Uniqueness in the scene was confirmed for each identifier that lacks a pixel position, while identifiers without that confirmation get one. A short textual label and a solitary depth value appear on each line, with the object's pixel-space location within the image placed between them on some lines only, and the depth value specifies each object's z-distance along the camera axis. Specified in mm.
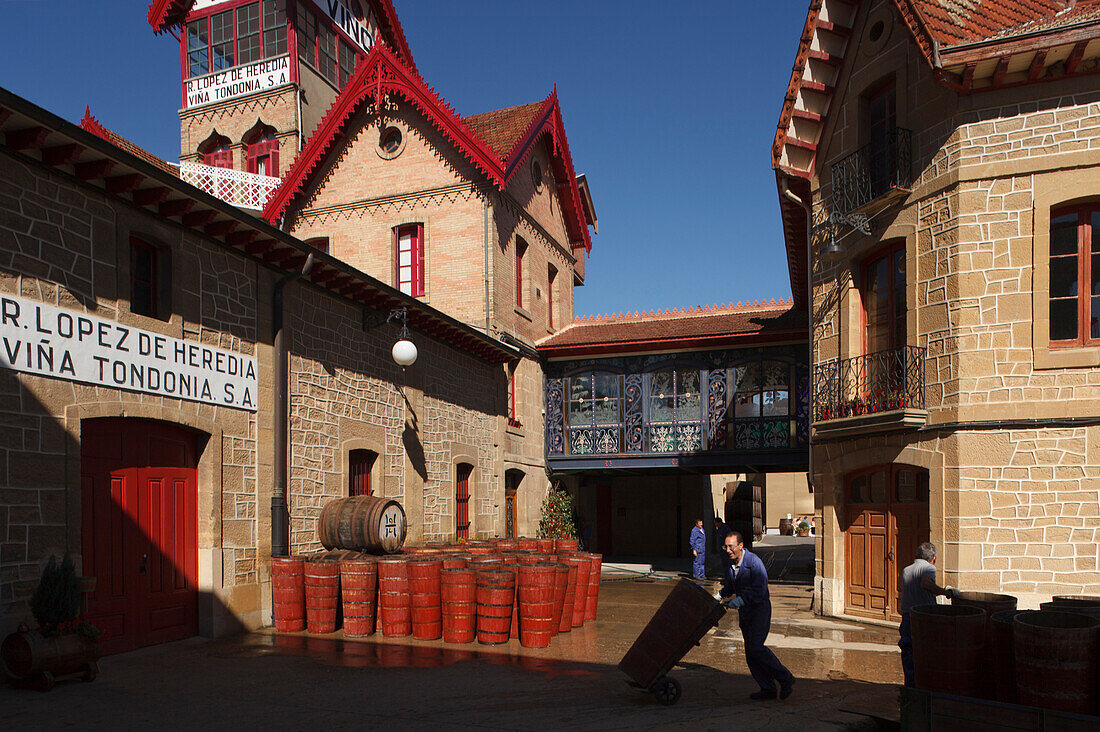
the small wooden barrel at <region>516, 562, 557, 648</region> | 9461
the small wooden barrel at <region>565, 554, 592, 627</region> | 11008
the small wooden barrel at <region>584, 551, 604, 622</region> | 11352
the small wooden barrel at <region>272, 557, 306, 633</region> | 10156
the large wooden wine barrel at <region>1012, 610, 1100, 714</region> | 5457
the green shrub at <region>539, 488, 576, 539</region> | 20312
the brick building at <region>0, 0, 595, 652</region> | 7730
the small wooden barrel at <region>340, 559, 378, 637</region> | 10023
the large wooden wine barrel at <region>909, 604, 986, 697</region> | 5938
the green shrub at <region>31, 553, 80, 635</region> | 7000
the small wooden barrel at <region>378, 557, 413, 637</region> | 9898
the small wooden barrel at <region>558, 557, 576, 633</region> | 10469
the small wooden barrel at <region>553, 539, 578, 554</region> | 13879
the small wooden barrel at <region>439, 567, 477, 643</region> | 9586
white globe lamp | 12625
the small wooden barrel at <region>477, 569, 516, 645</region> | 9445
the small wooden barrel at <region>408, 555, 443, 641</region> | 9781
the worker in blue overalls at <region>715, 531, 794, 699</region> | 7188
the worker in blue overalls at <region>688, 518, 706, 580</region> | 17828
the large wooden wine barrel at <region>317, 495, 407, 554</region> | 11055
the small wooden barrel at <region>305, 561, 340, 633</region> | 10117
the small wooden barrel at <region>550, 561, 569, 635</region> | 9797
